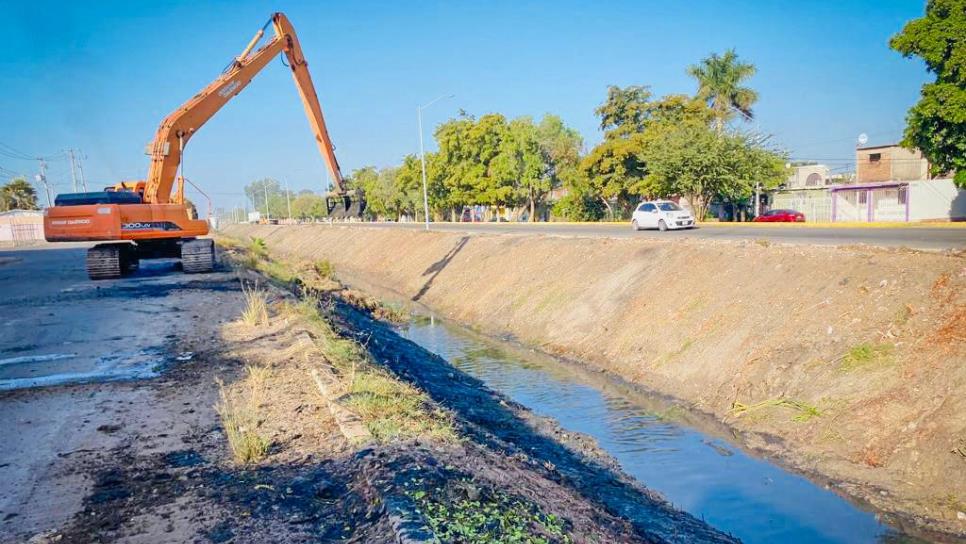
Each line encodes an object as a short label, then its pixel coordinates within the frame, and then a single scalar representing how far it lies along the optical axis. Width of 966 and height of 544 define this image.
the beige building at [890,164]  46.81
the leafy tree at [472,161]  62.19
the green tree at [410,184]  80.69
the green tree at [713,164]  40.41
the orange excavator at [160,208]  17.95
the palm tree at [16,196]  89.00
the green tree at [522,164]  59.94
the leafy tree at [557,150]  56.47
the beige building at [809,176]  61.38
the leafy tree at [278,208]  186.38
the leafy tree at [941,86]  25.88
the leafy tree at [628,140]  47.09
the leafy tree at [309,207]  135.84
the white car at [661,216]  30.22
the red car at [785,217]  42.84
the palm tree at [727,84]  53.06
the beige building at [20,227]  66.56
